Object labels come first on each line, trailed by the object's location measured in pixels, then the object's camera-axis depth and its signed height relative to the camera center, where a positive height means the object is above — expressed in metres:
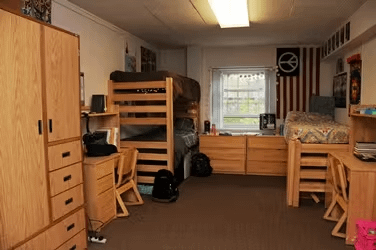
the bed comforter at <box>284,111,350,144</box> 3.77 -0.36
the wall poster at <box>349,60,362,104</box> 4.09 +0.29
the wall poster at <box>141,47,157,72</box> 5.61 +0.83
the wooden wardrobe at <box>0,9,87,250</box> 1.84 -0.23
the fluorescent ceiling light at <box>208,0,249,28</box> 3.31 +1.06
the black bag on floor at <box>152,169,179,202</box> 3.94 -1.06
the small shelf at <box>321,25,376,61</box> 3.41 +0.77
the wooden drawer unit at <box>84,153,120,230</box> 3.04 -0.84
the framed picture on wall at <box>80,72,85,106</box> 3.62 +0.18
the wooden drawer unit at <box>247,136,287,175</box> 5.37 -0.89
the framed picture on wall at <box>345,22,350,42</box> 3.94 +0.89
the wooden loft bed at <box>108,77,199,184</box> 4.17 -0.19
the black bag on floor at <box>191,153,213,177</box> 5.36 -1.06
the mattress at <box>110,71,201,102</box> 4.19 +0.37
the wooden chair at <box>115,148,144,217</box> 3.50 -0.86
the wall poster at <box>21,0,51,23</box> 2.71 +0.87
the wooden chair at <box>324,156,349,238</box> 2.81 -0.84
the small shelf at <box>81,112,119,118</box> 3.55 -0.11
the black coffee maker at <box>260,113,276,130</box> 5.98 -0.30
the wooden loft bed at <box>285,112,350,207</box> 3.77 -0.70
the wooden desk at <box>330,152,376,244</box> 2.72 -0.80
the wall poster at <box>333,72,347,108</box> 4.84 +0.23
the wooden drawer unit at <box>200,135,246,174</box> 5.52 -0.85
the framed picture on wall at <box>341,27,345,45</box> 4.17 +0.90
